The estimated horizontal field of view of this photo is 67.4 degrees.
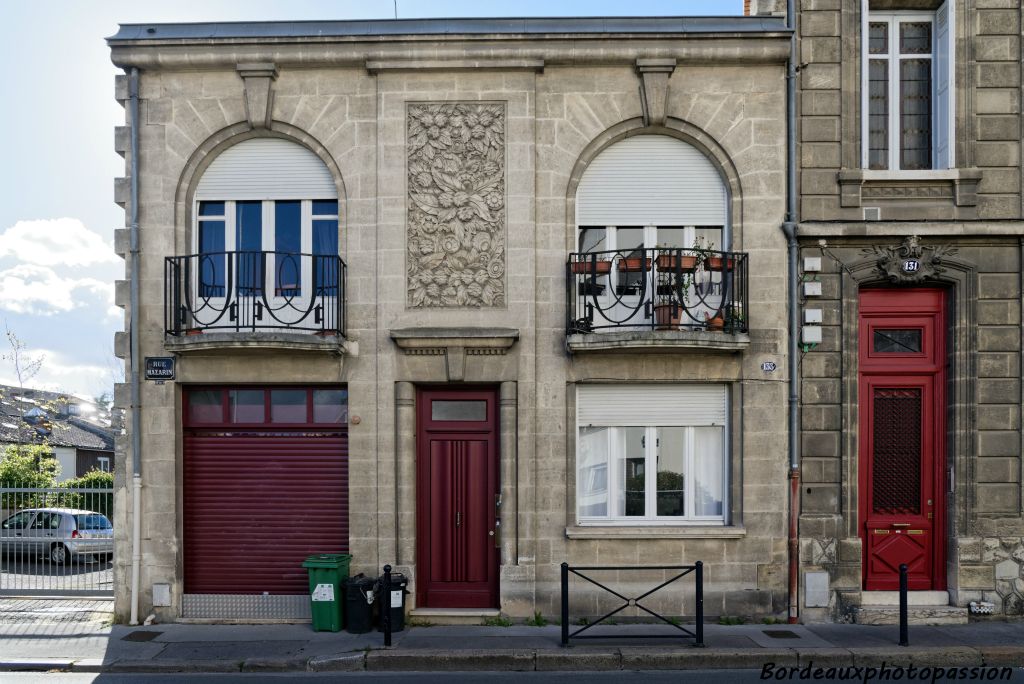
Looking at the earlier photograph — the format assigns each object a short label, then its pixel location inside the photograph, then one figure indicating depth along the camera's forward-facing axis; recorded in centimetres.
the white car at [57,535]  1125
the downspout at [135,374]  1006
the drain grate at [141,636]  942
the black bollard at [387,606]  885
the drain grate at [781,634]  928
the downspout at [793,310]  1001
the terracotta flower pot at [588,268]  1012
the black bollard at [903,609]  868
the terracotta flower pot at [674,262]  987
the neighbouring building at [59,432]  2873
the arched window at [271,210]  1048
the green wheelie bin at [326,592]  957
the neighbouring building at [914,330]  1003
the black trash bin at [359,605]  945
